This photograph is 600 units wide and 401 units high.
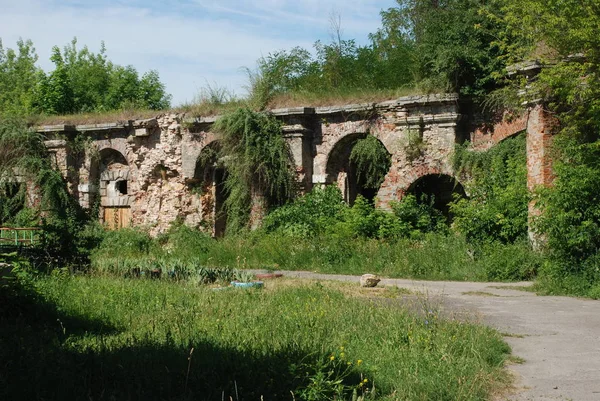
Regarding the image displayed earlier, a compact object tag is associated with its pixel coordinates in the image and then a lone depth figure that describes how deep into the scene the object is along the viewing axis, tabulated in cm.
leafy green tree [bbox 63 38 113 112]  3741
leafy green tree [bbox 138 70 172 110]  4159
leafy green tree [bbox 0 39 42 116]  3959
